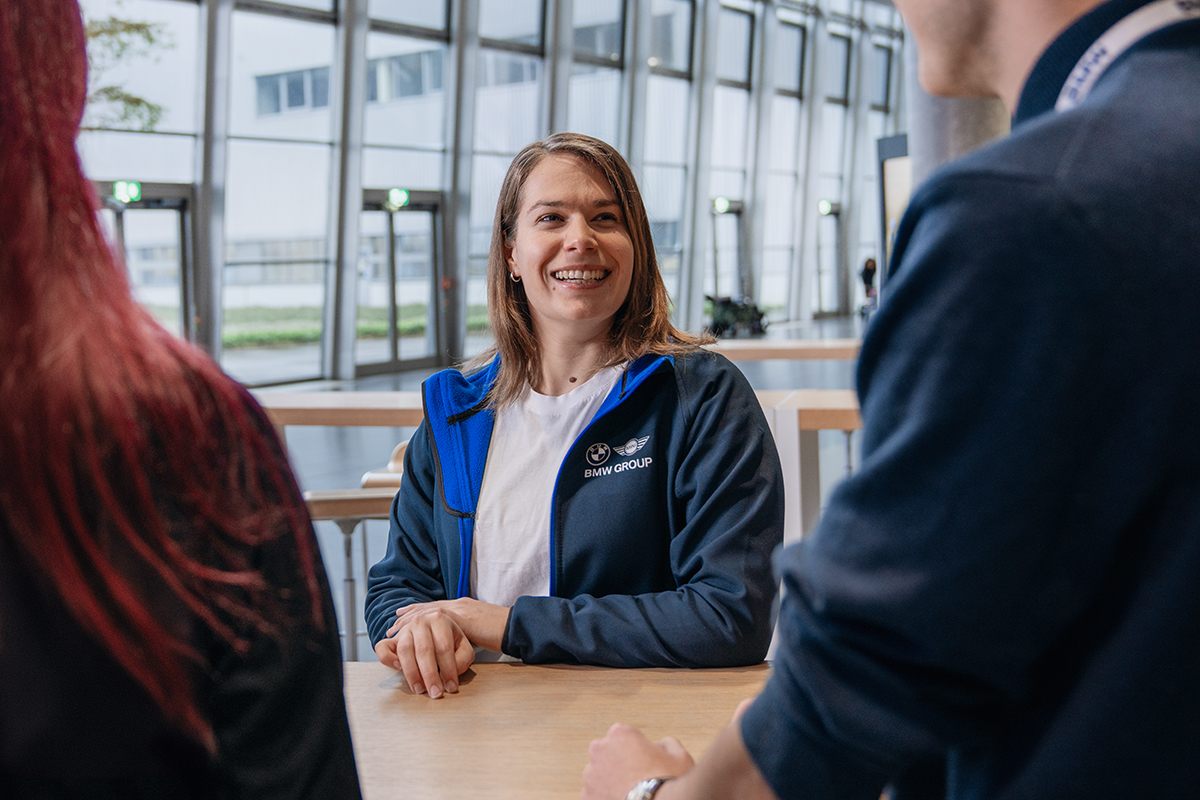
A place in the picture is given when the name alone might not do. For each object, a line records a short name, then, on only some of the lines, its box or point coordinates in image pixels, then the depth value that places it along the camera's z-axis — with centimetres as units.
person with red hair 57
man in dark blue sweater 57
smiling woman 159
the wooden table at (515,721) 121
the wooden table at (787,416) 342
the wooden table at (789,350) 527
